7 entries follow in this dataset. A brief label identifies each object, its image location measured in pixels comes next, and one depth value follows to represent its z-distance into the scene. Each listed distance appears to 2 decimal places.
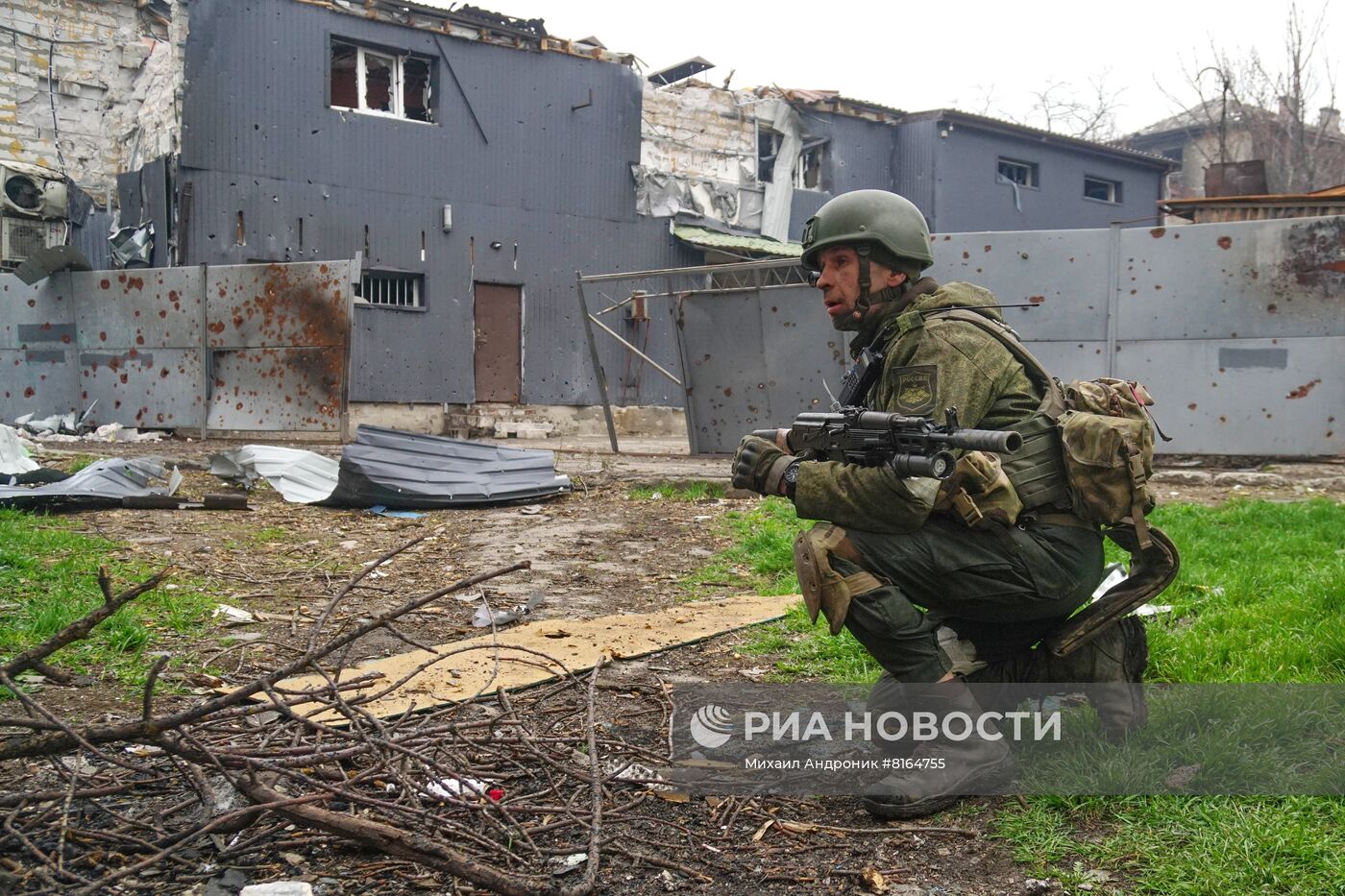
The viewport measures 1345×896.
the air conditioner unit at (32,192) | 15.20
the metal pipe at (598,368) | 12.01
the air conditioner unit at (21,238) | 15.43
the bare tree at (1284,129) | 22.45
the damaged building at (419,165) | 15.66
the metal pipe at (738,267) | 9.71
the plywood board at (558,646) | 3.52
